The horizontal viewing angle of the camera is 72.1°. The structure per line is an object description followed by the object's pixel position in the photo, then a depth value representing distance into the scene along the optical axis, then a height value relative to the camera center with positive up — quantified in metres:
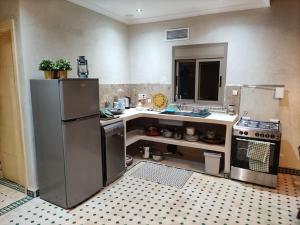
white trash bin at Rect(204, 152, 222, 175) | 3.27 -1.25
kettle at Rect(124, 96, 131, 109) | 4.24 -0.38
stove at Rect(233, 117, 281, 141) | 2.79 -0.63
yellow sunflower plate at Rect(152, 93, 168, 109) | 4.15 -0.35
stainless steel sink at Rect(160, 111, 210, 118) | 3.47 -0.52
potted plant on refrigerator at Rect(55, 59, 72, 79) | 2.41 +0.19
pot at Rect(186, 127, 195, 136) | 3.62 -0.82
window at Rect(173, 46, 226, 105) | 3.74 +0.07
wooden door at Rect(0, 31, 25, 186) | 2.71 -0.51
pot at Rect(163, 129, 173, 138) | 3.84 -0.93
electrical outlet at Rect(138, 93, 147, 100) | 4.37 -0.28
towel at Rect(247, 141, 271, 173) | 2.81 -0.97
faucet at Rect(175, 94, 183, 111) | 4.09 -0.38
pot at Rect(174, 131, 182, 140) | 3.75 -0.93
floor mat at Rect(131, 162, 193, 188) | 3.12 -1.47
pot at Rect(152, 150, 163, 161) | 4.00 -1.40
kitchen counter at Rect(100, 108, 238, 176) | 3.10 -0.60
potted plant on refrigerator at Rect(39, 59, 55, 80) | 2.39 +0.17
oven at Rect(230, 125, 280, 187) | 2.81 -1.13
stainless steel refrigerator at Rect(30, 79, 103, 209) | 2.30 -0.64
